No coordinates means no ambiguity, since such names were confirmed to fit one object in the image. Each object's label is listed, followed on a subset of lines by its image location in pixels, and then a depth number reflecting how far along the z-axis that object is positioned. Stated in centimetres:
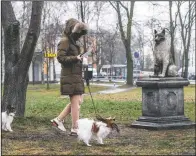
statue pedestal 1241
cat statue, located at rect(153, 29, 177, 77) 1280
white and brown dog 864
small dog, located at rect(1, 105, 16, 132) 1054
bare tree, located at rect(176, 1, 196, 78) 5750
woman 982
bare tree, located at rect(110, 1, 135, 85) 5546
